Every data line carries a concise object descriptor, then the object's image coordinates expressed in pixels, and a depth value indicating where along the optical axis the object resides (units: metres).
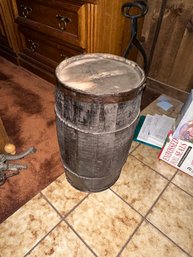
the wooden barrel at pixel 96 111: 0.75
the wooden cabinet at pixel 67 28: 1.35
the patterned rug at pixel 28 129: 1.20
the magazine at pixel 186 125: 1.14
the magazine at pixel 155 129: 1.53
